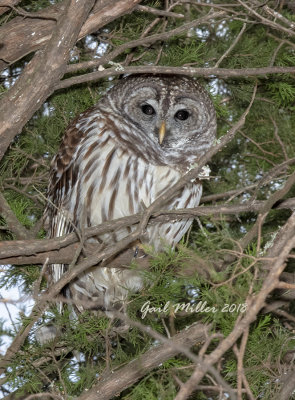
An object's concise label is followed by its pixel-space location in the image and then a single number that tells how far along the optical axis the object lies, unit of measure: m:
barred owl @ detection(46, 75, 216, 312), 8.39
